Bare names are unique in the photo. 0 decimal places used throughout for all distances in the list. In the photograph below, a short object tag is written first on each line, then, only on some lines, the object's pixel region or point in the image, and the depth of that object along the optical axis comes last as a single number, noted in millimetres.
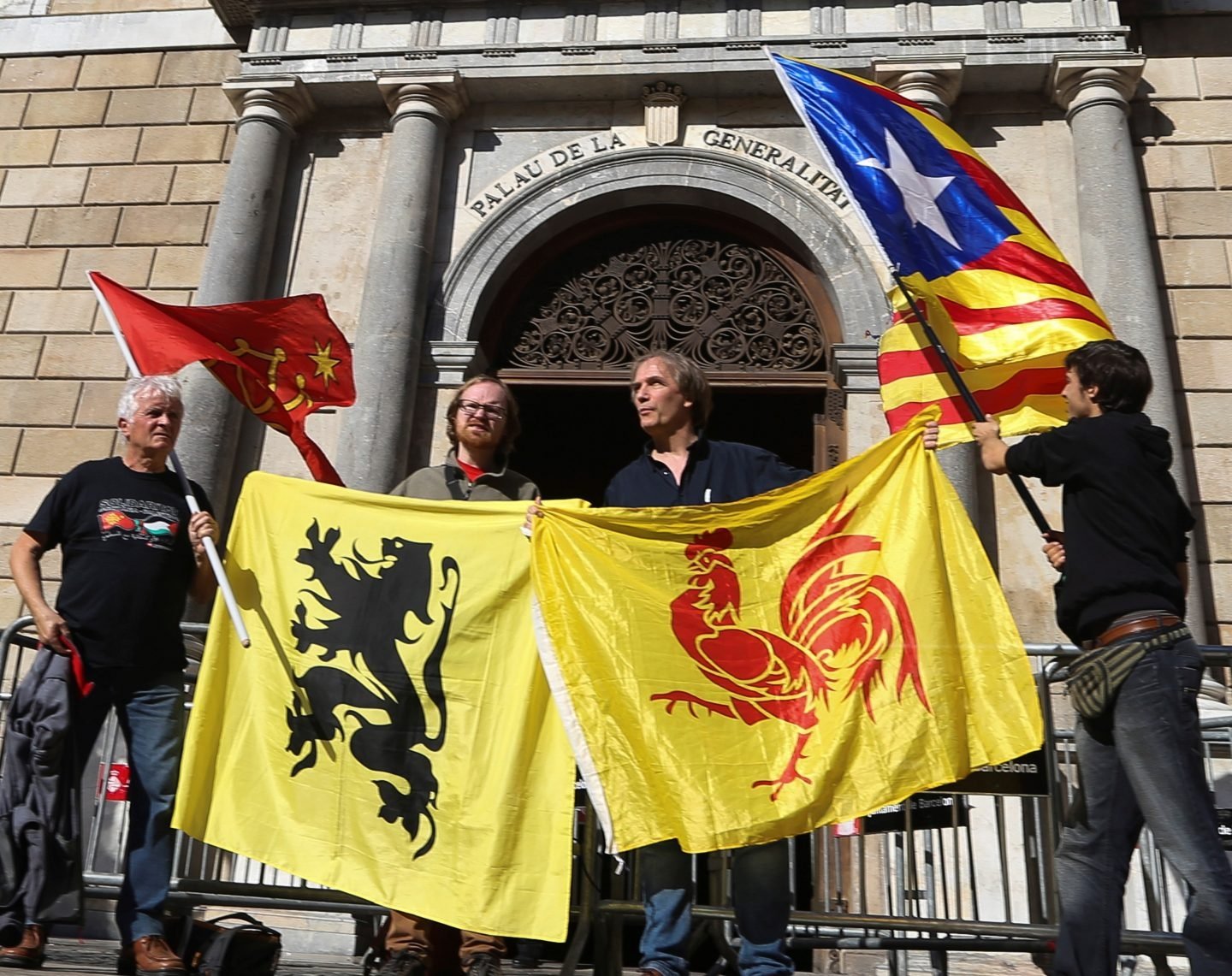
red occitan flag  5715
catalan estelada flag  5324
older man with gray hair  4613
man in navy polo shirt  4820
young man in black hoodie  3705
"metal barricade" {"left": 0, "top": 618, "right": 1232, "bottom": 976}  5012
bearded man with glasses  5180
